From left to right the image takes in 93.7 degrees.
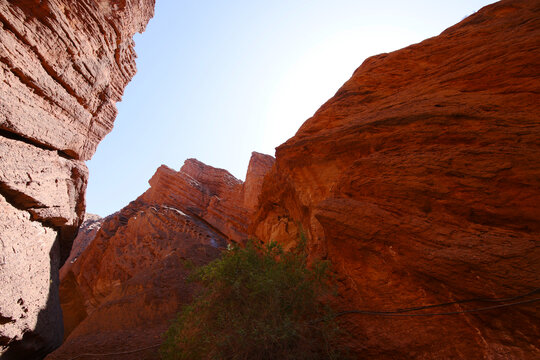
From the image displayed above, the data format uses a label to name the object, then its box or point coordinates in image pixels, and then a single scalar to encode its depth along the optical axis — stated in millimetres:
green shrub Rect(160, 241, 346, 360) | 4949
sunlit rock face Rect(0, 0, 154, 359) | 6207
